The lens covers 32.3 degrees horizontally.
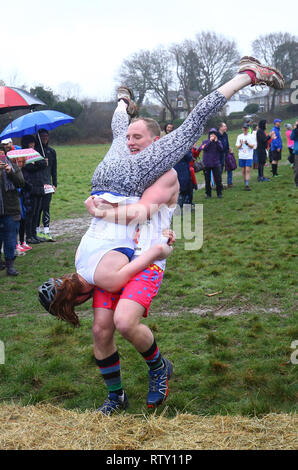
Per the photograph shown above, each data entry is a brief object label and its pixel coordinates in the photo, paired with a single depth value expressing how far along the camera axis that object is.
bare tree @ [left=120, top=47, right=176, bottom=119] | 50.94
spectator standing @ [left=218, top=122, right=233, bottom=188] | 14.50
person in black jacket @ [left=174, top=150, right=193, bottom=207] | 11.59
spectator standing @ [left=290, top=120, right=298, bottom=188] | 13.16
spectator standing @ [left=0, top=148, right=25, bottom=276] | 7.82
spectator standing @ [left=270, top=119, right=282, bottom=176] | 17.50
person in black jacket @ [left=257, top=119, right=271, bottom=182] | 16.25
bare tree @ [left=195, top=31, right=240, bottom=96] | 52.94
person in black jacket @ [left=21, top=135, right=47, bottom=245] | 9.87
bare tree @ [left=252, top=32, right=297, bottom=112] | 48.81
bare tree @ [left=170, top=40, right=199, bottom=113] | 53.53
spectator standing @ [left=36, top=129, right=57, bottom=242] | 10.27
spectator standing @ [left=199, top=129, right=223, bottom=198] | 13.69
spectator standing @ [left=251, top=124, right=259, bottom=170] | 18.01
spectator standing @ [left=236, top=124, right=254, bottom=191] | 14.87
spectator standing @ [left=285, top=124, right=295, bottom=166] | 18.18
